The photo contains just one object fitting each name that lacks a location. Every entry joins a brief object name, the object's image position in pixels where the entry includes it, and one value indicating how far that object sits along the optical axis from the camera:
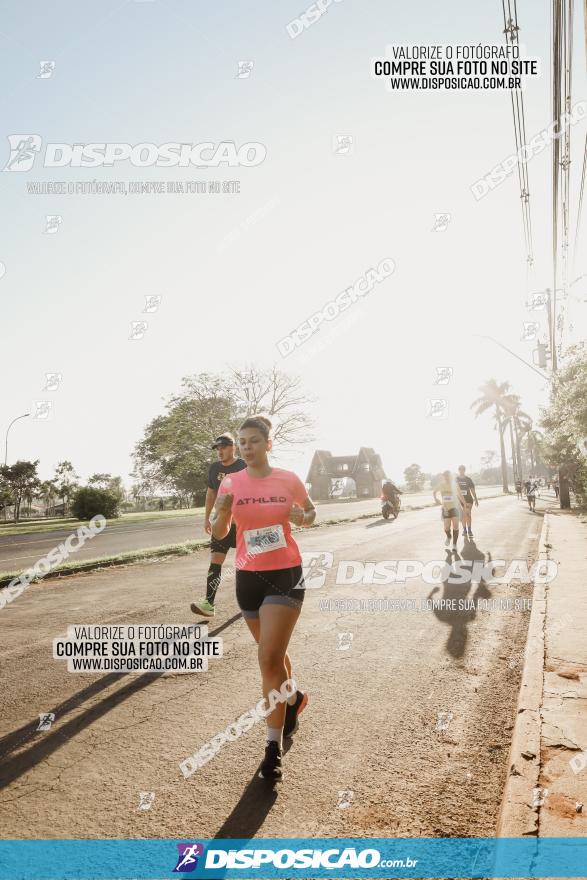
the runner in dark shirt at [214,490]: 6.38
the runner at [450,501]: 11.92
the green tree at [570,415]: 14.06
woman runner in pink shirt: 3.13
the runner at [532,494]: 28.16
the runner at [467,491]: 13.69
